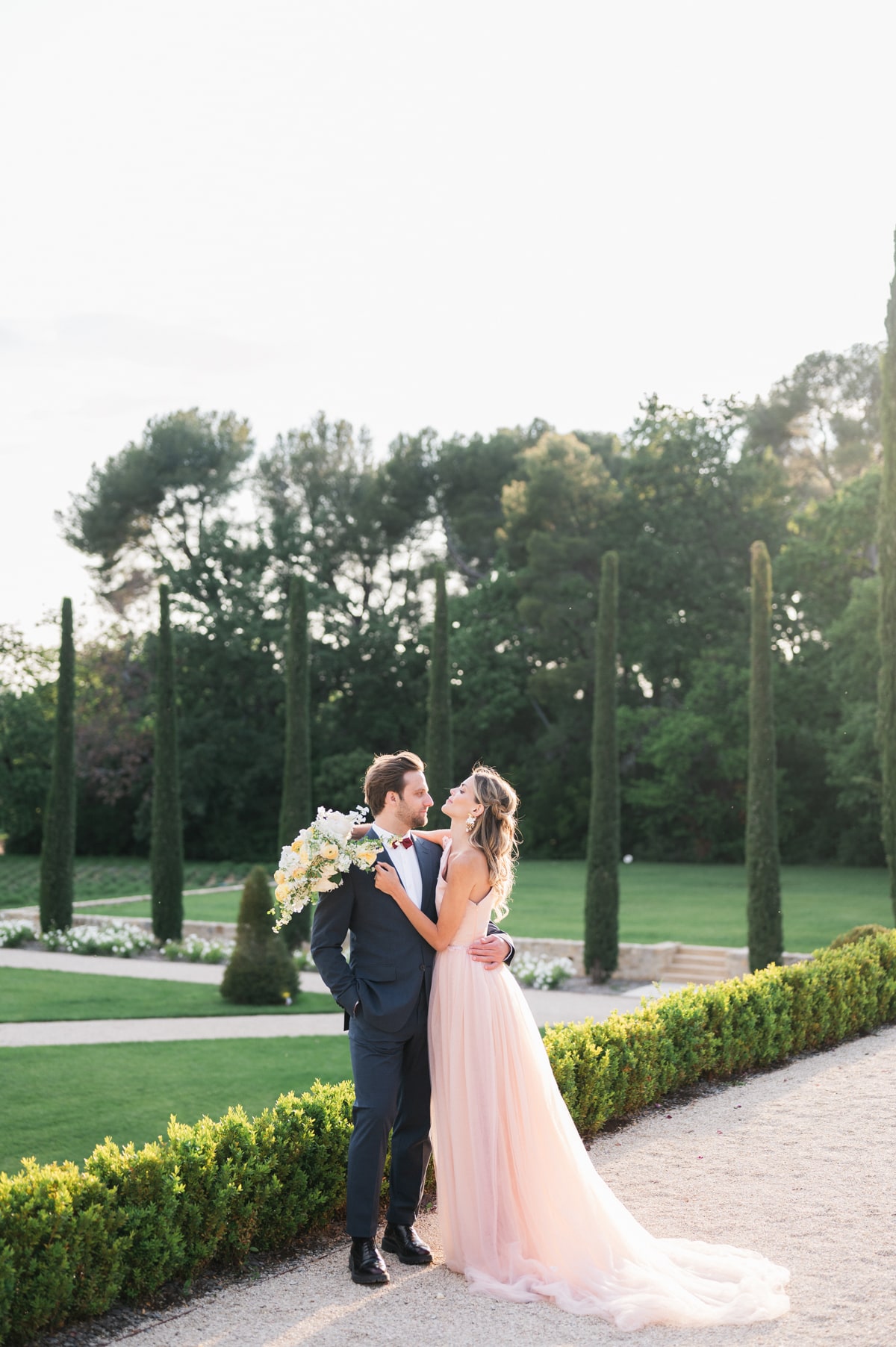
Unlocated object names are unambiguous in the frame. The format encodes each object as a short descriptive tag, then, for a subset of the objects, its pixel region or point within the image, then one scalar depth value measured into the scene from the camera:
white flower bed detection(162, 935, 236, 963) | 17.19
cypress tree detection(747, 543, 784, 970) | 14.59
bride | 4.28
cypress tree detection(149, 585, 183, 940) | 18.33
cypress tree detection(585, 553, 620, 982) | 16.05
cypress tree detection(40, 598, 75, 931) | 18.81
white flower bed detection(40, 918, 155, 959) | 17.77
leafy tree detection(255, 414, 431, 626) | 35.59
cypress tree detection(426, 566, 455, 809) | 17.25
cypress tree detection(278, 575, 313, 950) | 17.62
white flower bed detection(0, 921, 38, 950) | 18.69
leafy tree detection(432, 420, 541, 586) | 37.00
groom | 4.34
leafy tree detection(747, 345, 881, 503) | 36.59
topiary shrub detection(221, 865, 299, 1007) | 13.50
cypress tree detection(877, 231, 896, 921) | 14.23
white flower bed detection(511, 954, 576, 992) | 15.68
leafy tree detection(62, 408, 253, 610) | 37.34
